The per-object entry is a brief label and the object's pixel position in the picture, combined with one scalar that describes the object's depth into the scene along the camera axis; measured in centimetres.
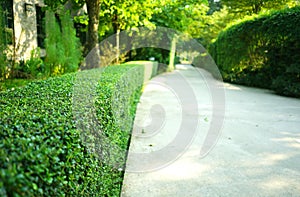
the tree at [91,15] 572
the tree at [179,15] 1172
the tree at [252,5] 1589
